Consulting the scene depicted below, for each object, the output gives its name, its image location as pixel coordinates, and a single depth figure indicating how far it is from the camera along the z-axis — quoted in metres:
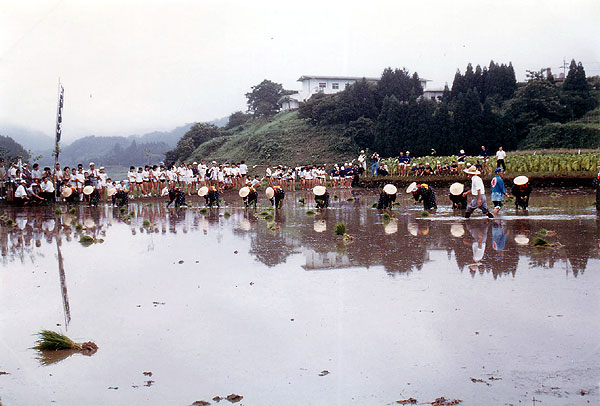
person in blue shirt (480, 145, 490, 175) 35.47
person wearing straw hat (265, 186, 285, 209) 22.88
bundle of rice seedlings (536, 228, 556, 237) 13.91
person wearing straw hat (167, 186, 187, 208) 25.36
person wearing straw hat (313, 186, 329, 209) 22.44
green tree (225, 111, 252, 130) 107.94
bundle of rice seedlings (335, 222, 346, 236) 14.76
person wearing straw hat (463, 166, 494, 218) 17.48
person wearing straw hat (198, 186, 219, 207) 24.44
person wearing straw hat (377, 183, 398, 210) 21.34
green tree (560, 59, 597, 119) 68.81
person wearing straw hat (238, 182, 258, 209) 23.72
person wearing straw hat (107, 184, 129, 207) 25.08
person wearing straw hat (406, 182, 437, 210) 20.94
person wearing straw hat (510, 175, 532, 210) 19.69
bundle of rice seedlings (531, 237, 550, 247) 12.30
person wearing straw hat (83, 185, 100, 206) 26.16
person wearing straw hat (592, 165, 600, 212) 19.14
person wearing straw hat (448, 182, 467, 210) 20.36
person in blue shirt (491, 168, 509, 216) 18.33
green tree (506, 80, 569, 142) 65.75
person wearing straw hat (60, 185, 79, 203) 26.80
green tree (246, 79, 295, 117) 109.25
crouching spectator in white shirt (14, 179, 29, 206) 26.64
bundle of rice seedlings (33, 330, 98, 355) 6.93
